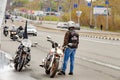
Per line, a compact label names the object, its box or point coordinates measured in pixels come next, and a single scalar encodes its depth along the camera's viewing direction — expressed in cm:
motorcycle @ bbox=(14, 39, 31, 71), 1395
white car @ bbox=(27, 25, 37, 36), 4962
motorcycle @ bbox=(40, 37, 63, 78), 1262
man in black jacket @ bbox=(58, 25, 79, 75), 1323
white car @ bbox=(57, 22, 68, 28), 8898
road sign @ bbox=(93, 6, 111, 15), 9431
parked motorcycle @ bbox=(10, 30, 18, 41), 3683
